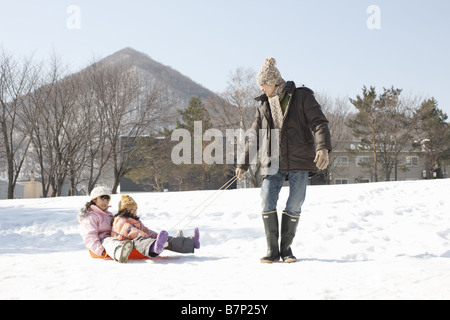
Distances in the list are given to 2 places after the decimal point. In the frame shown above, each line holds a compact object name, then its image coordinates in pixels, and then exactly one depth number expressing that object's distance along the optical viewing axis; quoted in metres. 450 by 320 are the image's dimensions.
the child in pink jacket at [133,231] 4.29
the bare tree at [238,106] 34.12
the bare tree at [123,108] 25.97
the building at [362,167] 41.09
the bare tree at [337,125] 38.38
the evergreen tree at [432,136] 39.69
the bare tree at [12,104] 22.50
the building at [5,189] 52.67
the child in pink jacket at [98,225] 4.12
